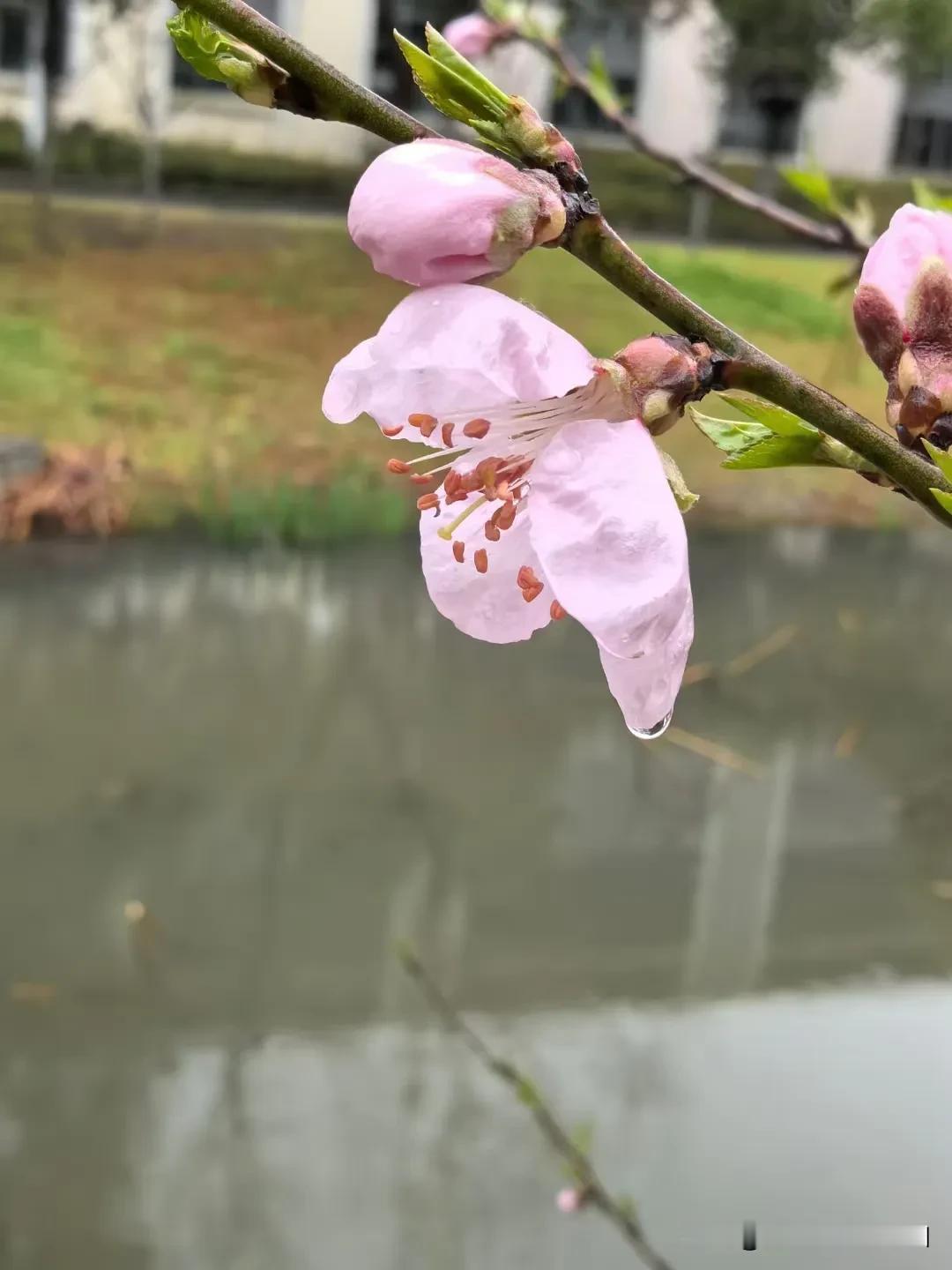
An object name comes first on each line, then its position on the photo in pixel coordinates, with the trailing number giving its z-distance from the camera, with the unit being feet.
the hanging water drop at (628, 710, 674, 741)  0.59
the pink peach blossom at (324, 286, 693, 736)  0.55
